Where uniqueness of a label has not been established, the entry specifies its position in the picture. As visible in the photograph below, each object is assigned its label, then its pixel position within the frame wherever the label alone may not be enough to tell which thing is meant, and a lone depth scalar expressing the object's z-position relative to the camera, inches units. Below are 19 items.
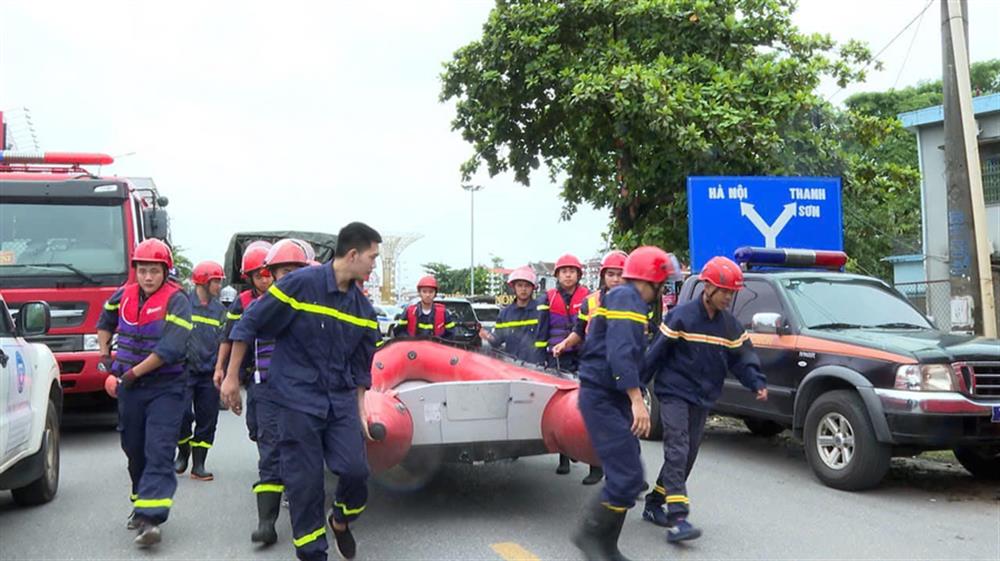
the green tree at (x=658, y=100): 488.1
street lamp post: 2338.3
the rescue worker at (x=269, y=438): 210.8
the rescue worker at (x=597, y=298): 284.7
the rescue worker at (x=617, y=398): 184.5
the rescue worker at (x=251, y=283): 252.8
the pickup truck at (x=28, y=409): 208.8
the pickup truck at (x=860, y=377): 256.7
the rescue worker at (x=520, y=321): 351.7
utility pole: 378.0
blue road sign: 416.2
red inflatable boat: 212.5
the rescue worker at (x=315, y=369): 175.5
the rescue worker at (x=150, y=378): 208.5
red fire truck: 351.9
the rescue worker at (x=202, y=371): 294.2
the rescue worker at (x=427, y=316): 356.8
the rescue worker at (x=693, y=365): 217.0
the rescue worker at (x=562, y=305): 334.6
